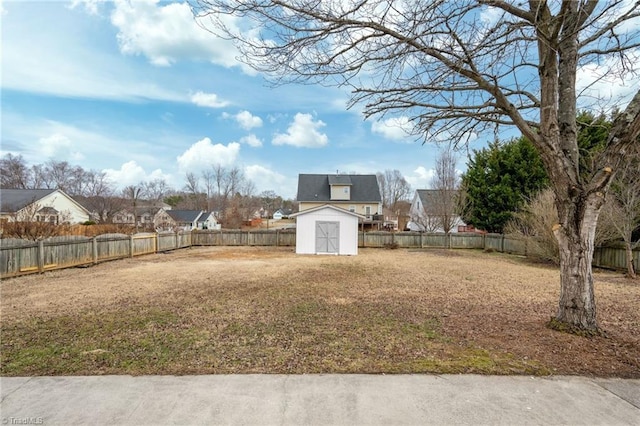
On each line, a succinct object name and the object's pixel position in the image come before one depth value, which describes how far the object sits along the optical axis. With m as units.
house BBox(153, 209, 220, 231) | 40.72
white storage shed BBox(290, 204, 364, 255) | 17.44
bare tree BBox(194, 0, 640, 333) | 3.92
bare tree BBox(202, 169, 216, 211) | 51.58
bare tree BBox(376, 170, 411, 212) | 51.53
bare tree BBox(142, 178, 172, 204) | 47.94
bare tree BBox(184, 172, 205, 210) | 54.78
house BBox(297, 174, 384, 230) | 31.06
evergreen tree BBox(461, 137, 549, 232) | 19.22
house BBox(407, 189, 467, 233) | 19.91
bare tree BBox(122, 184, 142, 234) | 36.06
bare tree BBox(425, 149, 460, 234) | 19.89
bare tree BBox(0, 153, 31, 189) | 37.59
